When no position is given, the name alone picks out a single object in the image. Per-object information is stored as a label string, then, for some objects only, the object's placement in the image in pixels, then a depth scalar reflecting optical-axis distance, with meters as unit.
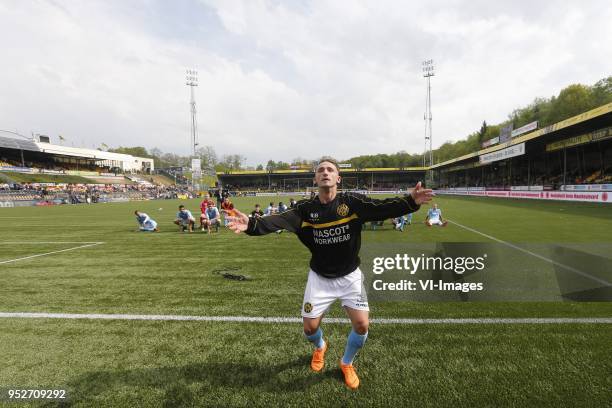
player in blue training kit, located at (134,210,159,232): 14.44
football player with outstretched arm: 3.06
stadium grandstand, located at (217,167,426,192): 81.69
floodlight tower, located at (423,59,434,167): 64.12
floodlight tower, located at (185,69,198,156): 61.03
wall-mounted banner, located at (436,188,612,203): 21.73
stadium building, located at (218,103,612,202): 23.28
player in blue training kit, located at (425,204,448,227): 14.52
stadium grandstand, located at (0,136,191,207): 40.91
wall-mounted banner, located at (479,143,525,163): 29.95
